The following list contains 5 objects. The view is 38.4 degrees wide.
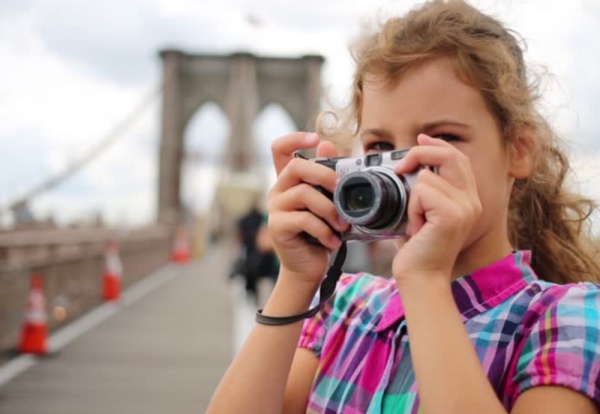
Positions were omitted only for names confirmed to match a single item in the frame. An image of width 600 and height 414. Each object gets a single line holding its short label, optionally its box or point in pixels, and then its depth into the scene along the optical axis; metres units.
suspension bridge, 5.06
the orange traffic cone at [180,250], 21.56
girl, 1.15
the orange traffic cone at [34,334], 6.31
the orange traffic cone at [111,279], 10.30
